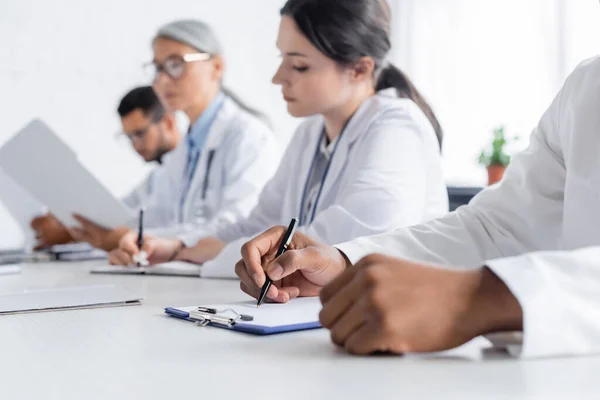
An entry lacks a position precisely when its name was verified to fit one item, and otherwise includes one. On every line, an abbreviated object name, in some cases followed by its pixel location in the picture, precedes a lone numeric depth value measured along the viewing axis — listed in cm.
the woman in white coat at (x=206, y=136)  270
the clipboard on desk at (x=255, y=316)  88
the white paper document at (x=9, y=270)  190
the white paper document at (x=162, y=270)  175
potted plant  313
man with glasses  343
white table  61
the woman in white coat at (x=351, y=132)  179
